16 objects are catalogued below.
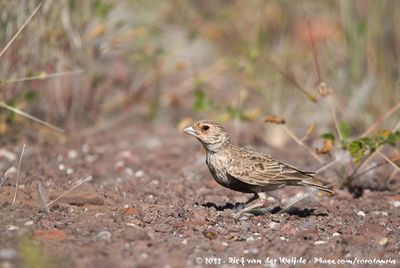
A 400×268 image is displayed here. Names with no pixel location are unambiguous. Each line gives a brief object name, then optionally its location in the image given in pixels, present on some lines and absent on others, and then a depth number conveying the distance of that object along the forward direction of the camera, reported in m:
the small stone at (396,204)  11.62
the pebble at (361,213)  10.98
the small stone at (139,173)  13.28
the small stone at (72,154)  14.28
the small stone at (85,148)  14.84
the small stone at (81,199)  10.21
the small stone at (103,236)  8.61
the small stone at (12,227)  8.57
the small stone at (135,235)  8.60
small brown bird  10.59
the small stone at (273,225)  9.92
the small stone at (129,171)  13.44
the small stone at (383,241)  9.28
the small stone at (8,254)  7.56
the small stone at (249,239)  9.13
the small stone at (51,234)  8.50
